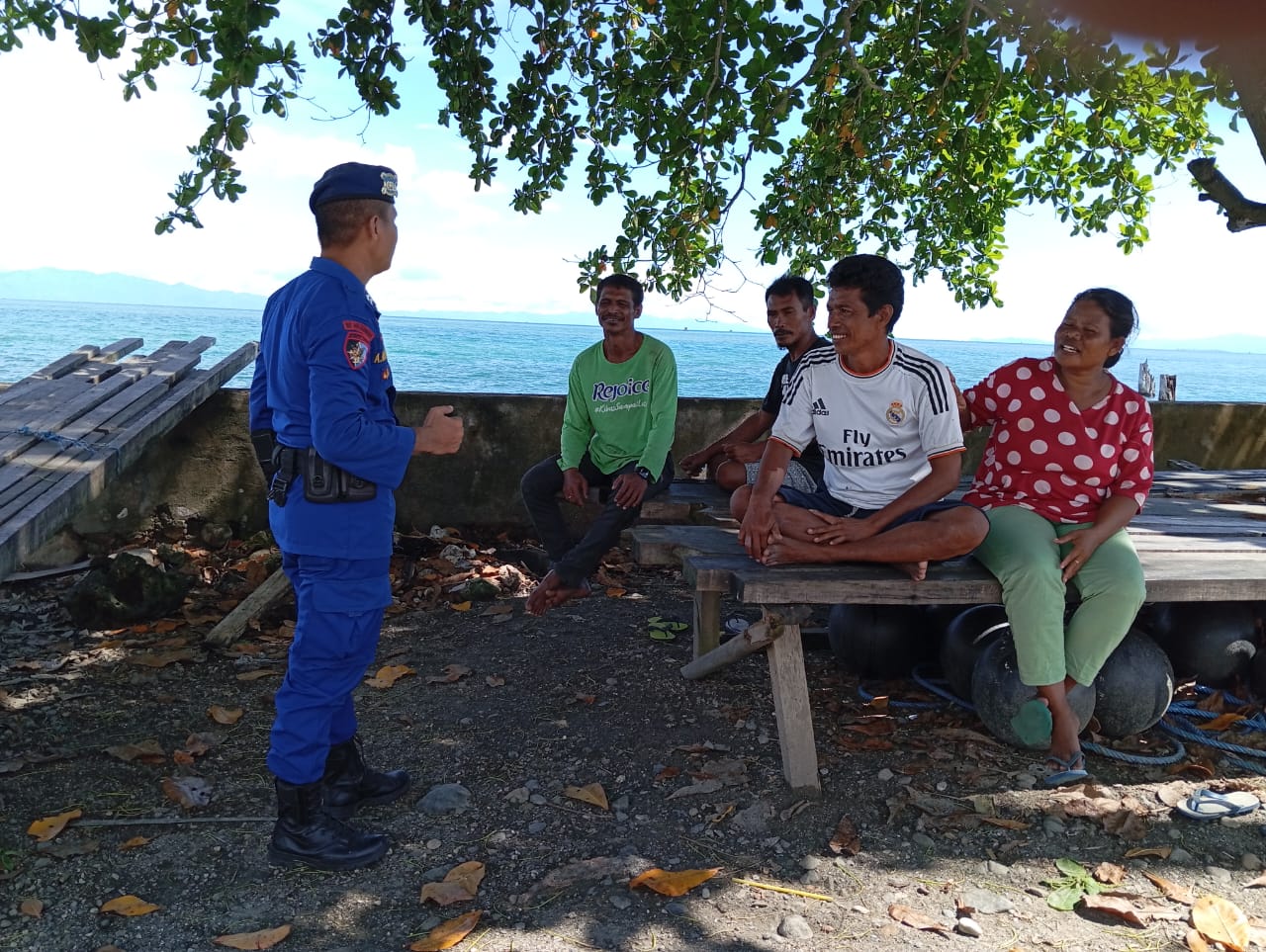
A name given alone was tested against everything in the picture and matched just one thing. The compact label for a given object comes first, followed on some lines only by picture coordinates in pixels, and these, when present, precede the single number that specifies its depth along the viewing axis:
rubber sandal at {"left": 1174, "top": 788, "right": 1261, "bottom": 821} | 3.54
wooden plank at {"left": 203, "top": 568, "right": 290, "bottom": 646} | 5.36
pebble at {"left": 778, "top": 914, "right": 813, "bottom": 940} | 2.88
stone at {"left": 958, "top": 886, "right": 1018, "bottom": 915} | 3.02
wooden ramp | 4.26
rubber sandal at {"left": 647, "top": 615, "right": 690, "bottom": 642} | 5.54
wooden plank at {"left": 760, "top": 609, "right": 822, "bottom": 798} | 3.75
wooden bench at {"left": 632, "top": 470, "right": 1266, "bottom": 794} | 3.79
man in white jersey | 3.99
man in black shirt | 5.52
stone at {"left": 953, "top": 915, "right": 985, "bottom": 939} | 2.88
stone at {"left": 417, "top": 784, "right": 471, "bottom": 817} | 3.64
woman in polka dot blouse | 3.91
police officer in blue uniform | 3.09
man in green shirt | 5.57
